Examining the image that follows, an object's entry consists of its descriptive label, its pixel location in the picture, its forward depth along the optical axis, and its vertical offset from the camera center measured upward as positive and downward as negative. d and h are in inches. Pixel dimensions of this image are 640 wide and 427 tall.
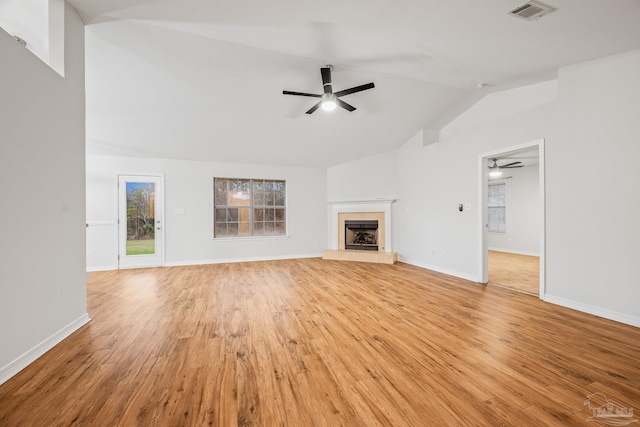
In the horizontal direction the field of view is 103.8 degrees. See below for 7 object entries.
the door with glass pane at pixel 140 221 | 207.6 -6.9
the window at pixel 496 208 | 297.1 +4.8
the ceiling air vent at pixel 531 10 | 79.1 +65.5
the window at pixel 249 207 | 237.9 +5.5
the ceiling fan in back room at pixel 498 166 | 247.1 +45.0
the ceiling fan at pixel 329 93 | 117.3 +57.5
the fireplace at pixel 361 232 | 231.1 -19.2
